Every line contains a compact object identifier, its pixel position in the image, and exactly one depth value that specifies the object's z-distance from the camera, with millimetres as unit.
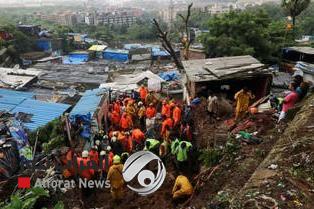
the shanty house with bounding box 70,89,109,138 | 13227
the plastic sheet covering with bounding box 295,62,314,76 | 11754
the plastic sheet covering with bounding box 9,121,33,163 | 10242
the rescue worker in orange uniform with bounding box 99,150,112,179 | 9133
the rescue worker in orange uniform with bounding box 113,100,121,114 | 14564
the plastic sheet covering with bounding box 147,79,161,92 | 18719
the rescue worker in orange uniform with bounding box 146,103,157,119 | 13531
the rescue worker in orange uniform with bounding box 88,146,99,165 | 9055
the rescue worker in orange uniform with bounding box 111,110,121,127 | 14250
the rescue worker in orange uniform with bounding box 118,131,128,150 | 10744
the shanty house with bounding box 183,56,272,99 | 12547
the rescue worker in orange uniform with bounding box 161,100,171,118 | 12570
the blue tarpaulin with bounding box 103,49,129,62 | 38906
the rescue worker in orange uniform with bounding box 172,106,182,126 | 11793
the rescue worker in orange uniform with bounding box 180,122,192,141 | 10414
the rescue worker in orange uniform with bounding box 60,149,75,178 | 8680
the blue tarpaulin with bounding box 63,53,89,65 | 35344
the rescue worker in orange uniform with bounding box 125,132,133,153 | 10711
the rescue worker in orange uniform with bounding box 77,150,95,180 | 8586
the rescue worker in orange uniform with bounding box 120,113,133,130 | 13133
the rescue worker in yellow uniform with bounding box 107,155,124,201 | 8196
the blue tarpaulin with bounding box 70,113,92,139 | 13040
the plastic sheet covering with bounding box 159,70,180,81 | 21922
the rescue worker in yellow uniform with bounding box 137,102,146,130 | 13758
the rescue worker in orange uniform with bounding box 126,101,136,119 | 14000
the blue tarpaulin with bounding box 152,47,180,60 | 37062
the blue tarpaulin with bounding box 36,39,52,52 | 39312
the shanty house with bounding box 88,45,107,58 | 40762
